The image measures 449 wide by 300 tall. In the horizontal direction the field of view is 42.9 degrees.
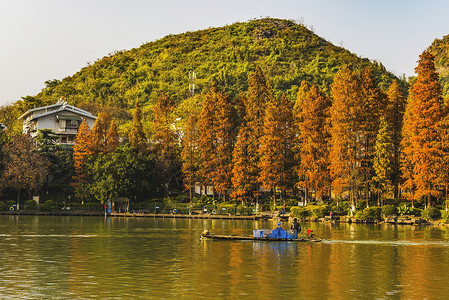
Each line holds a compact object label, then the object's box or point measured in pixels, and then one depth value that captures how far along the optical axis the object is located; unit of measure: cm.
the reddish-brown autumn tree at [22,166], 8975
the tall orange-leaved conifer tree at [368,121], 7512
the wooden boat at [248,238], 4278
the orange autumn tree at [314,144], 7856
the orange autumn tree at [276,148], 8269
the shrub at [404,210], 7044
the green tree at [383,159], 7300
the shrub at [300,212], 7438
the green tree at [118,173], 8750
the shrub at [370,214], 7000
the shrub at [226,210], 8338
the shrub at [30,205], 8956
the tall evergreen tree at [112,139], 9606
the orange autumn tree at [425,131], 6700
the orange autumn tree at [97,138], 9544
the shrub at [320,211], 7388
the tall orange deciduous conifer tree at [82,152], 9350
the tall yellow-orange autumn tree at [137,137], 9756
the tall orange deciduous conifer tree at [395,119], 7713
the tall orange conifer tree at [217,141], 8800
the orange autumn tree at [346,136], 7369
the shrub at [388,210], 6988
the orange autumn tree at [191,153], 9131
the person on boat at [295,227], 4312
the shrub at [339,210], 7500
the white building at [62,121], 11319
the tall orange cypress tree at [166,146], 9575
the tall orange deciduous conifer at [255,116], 8569
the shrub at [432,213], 6638
